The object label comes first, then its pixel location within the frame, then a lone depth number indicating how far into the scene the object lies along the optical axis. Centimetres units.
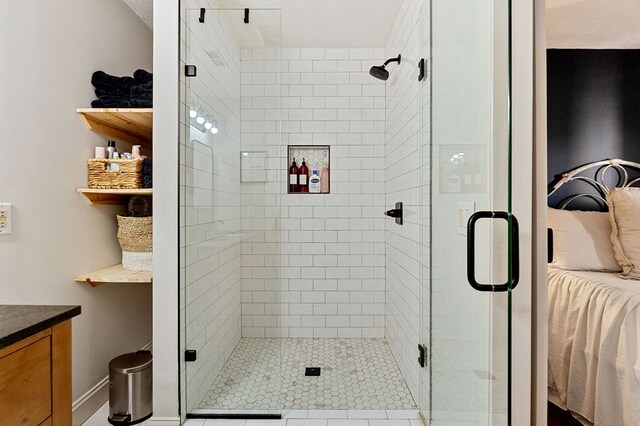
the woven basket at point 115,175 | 204
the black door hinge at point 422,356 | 187
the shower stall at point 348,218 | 119
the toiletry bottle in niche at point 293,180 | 329
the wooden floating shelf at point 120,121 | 199
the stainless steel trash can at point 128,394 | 191
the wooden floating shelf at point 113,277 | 197
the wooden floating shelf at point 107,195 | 201
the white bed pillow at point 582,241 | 239
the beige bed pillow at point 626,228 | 225
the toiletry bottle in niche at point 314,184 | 329
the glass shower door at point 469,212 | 106
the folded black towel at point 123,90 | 203
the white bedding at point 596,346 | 166
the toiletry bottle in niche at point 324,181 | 330
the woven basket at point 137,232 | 211
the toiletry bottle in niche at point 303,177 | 329
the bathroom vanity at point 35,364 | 88
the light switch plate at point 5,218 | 157
